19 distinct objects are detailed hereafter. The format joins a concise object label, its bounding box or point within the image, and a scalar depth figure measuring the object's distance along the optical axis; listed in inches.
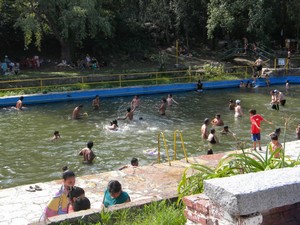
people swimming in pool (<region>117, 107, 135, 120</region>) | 780.3
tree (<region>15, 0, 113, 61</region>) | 1152.1
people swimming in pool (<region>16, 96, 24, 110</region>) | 895.7
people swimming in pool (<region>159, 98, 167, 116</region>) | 832.9
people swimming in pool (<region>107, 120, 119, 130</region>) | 719.1
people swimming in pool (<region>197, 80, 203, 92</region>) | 1128.3
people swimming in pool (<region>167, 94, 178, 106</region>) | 912.5
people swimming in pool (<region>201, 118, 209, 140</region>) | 649.6
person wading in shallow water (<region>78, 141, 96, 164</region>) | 540.4
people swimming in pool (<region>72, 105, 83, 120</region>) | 790.5
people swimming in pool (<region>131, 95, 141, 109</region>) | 856.3
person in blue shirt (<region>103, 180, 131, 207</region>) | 265.1
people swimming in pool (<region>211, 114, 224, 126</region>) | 726.5
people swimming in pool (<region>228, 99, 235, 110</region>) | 869.8
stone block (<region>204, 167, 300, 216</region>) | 161.2
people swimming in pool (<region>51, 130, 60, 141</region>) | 656.9
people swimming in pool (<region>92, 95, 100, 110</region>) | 898.7
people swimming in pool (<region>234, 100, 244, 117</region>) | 793.6
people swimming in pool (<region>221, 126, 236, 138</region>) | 658.5
